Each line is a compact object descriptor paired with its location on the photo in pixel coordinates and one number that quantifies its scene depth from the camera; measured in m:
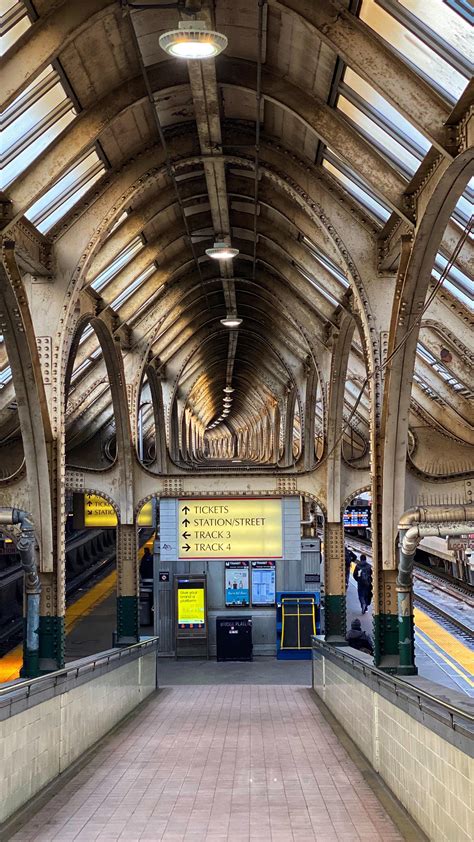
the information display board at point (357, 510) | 48.94
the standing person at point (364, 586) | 43.06
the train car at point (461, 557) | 43.32
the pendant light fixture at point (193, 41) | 11.44
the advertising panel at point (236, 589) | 33.38
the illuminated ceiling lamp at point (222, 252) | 22.03
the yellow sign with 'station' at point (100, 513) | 32.41
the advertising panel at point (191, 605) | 32.72
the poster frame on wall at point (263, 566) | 33.25
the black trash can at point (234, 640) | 32.66
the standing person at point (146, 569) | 49.00
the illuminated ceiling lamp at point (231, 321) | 30.89
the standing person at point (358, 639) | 26.14
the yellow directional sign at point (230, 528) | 26.73
